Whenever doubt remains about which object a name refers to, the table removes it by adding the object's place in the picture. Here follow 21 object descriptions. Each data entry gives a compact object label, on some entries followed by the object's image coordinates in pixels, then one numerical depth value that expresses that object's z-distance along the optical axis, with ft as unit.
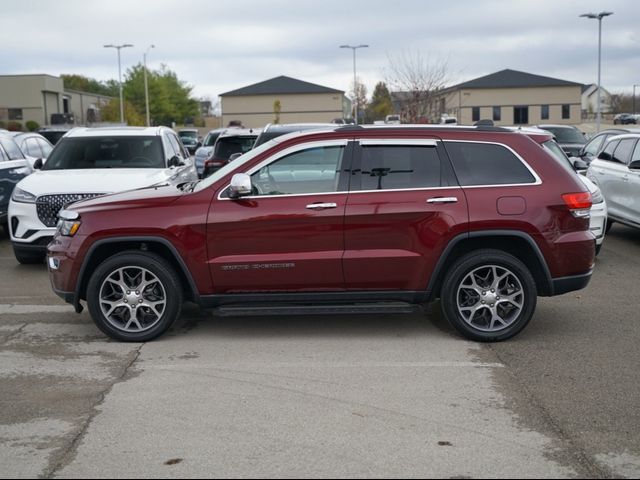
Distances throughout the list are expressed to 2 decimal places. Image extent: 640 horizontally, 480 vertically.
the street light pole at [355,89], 213.89
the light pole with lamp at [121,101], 213.05
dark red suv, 24.23
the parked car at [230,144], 55.31
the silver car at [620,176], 42.70
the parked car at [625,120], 183.75
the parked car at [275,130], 44.86
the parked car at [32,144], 56.03
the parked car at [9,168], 46.85
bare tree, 128.36
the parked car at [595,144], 50.70
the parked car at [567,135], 86.81
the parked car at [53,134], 93.46
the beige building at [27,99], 238.89
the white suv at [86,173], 37.19
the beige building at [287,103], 262.06
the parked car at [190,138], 143.02
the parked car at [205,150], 84.67
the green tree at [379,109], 224.74
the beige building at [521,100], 232.32
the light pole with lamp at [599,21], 139.85
